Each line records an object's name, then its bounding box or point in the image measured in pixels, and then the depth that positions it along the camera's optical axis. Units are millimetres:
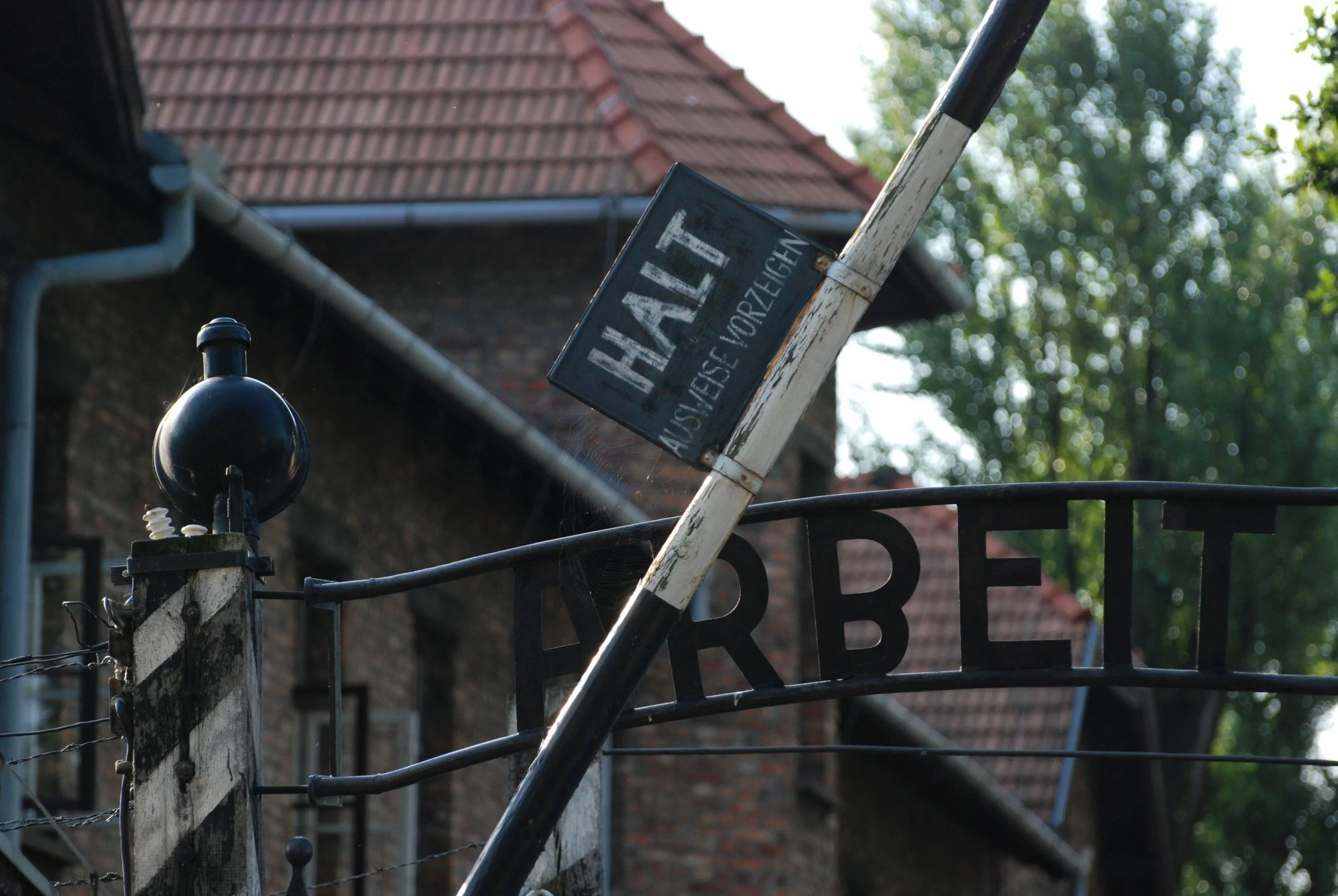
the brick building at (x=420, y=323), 17488
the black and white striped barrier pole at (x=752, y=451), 7542
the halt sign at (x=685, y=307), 8310
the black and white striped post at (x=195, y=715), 8325
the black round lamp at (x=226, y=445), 8651
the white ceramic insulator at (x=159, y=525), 9024
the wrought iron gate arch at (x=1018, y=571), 9101
